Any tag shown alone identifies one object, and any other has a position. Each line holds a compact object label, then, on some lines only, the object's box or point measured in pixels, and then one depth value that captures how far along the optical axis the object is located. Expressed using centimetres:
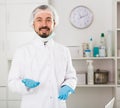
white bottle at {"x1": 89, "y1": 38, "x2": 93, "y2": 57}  285
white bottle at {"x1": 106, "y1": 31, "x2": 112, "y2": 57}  280
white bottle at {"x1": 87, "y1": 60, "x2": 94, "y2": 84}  279
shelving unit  274
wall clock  296
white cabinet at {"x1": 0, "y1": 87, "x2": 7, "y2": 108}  279
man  167
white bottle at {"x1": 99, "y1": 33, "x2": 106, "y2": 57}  280
